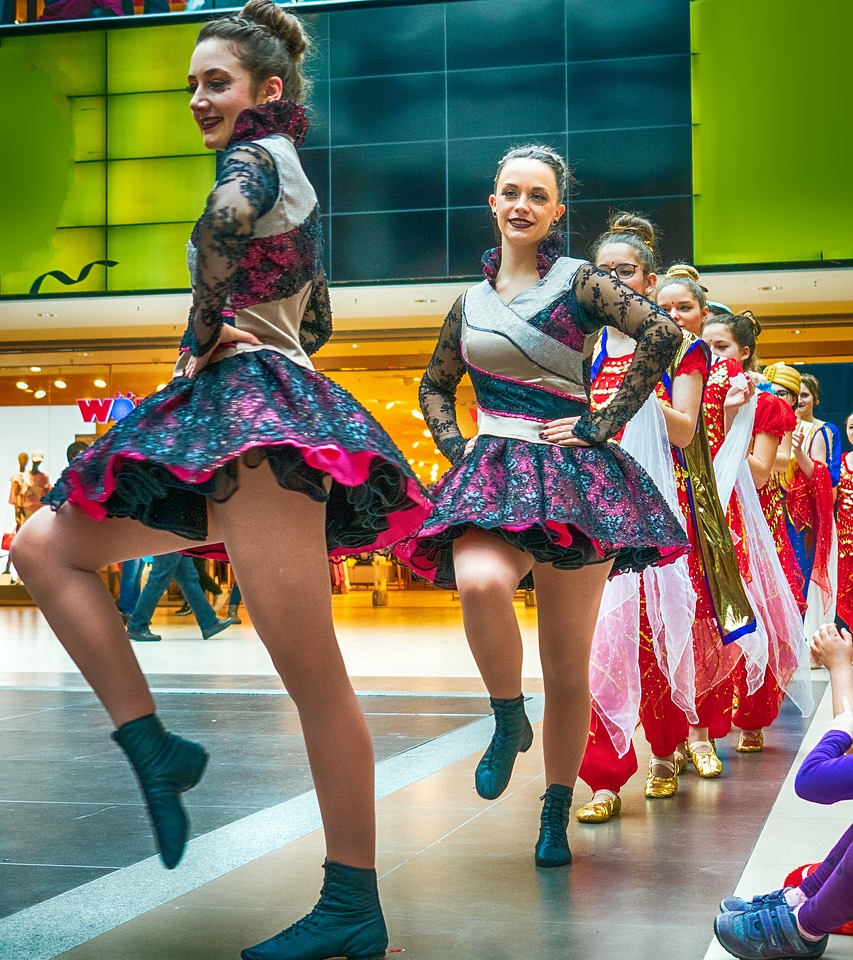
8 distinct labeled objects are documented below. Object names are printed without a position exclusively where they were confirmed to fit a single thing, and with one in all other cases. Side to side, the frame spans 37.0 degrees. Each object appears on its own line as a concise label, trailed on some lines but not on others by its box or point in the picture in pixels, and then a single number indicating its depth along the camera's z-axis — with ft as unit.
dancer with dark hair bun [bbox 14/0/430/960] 6.72
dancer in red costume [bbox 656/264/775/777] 13.99
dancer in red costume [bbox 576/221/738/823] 11.66
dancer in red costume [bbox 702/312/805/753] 15.55
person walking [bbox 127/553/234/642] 31.81
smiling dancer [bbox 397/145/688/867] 9.02
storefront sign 56.85
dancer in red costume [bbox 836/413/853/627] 16.78
